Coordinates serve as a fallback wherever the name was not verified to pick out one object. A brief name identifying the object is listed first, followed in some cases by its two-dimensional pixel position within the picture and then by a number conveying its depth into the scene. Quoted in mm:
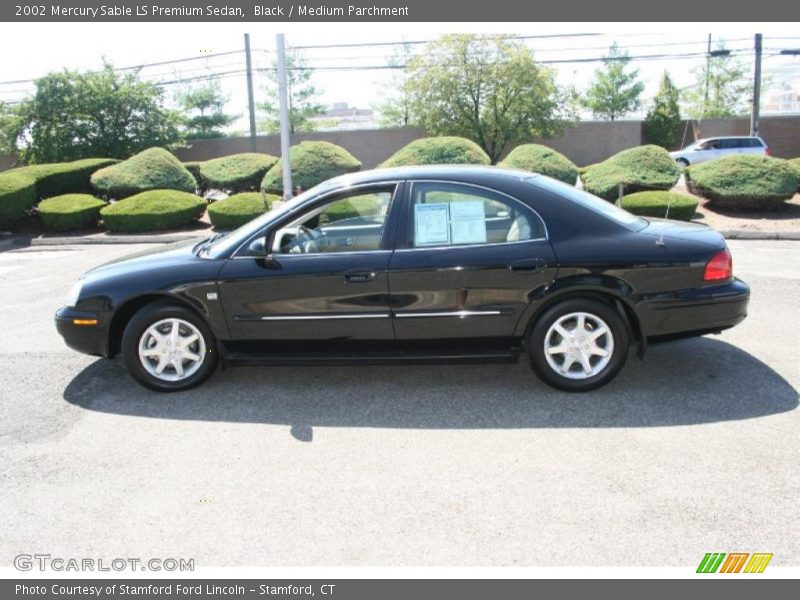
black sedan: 4555
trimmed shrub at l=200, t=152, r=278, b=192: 16984
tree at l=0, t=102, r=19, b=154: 26281
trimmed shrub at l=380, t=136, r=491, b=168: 14820
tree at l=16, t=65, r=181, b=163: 26438
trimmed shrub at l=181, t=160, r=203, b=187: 19391
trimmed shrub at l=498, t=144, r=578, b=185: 14539
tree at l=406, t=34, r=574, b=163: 28672
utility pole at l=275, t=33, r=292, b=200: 11009
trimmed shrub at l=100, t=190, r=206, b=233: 14562
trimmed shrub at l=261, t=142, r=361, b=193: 15633
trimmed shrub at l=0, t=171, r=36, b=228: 14852
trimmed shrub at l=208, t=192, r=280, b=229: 14125
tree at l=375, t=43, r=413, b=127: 45625
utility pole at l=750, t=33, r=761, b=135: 30745
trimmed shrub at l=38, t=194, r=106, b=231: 14977
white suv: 28812
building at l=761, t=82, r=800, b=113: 93562
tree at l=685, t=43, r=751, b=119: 48750
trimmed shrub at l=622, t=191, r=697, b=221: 13016
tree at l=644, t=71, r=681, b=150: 36688
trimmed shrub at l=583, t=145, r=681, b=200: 14297
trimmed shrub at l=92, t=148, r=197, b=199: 16062
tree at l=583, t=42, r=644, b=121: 46375
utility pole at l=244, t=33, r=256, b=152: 34375
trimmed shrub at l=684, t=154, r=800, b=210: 13609
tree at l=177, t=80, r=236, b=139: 50656
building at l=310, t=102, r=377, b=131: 92162
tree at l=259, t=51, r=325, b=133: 48188
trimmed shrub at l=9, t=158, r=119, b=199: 16203
